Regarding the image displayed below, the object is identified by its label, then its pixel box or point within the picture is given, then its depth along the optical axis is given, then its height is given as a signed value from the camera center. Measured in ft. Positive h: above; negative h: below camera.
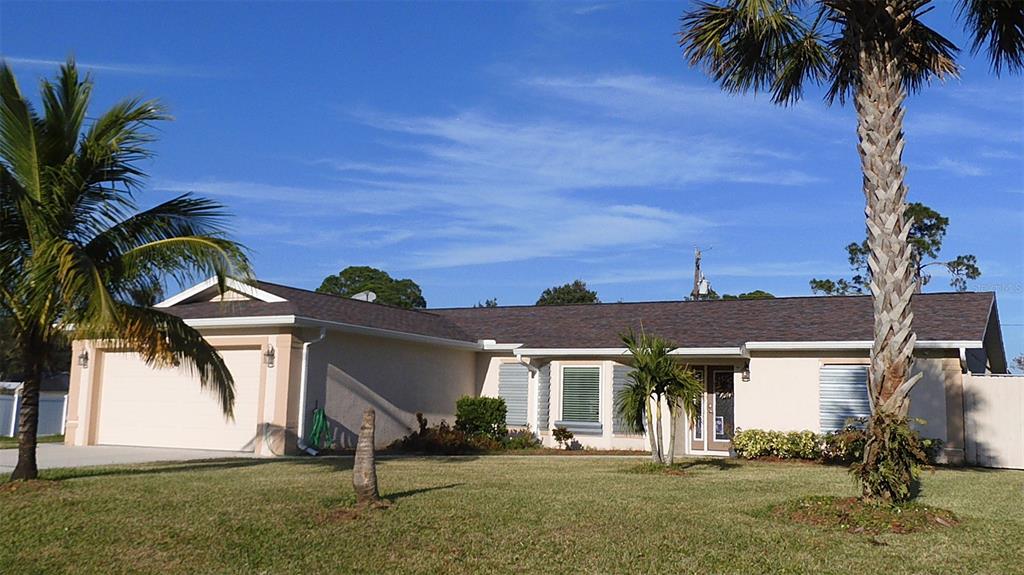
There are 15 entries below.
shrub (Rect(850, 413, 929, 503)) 31.91 -1.51
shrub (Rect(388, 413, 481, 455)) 64.18 -2.68
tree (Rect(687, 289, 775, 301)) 153.60 +20.68
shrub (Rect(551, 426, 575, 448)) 68.59 -2.09
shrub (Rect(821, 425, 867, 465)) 54.49 -2.43
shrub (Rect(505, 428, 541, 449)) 68.23 -2.61
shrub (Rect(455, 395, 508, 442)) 68.65 -0.92
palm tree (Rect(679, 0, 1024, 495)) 32.76 +15.02
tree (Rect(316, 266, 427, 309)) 184.65 +24.54
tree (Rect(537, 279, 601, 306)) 198.70 +25.58
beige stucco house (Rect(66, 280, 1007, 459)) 58.90 +2.68
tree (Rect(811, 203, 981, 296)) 133.18 +25.99
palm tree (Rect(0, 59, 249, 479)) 36.01 +6.73
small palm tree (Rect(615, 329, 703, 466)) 50.60 +1.27
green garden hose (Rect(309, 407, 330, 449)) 59.67 -2.02
